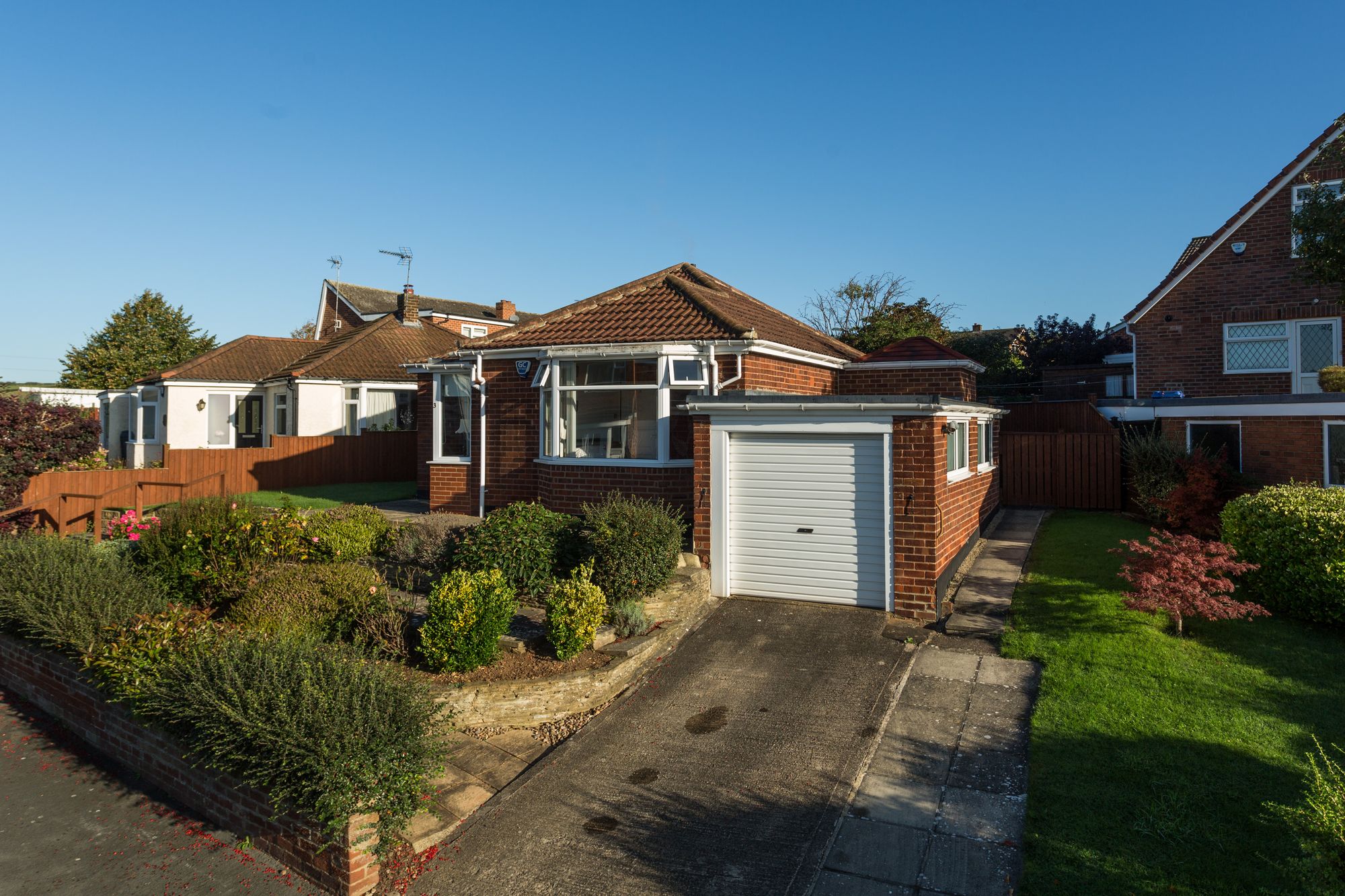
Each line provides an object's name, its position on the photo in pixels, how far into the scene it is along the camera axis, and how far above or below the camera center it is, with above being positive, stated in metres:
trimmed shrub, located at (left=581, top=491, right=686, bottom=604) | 8.89 -1.15
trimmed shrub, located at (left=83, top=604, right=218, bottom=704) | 6.46 -1.73
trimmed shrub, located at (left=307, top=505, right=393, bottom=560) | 10.98 -1.20
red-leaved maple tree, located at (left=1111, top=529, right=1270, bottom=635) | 7.93 -1.42
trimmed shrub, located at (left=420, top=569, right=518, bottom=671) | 7.49 -1.70
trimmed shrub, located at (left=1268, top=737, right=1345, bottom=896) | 3.62 -1.92
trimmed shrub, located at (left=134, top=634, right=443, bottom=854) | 5.09 -1.90
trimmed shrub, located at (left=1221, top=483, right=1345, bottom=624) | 8.38 -1.16
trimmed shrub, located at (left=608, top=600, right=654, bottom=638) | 8.48 -1.87
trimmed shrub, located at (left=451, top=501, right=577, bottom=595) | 9.18 -1.17
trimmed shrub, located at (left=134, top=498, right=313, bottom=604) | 9.64 -1.25
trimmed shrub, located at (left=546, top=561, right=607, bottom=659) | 7.82 -1.68
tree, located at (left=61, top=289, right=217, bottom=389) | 41.72 +5.62
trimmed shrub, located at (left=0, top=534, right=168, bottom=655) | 7.70 -1.52
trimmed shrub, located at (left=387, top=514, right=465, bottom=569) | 10.64 -1.31
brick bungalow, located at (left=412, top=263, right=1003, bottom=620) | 9.36 +0.17
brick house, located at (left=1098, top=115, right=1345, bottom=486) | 17.05 +2.84
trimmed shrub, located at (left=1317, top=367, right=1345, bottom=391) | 13.70 +1.15
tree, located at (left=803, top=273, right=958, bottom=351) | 30.88 +5.44
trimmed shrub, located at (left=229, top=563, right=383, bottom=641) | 7.67 -1.56
